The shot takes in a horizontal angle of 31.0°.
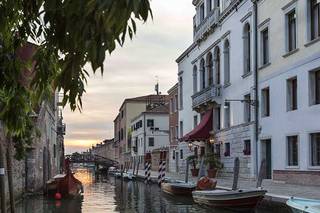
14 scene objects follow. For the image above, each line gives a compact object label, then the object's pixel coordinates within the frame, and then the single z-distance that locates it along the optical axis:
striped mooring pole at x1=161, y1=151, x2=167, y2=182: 37.97
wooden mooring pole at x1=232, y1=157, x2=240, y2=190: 21.06
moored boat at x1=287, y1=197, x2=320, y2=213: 11.90
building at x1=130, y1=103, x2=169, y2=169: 78.81
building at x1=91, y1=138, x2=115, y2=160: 129.38
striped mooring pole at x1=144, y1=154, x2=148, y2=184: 44.86
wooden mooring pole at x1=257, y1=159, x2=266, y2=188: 20.10
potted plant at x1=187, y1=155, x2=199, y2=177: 40.75
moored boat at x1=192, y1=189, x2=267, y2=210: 18.75
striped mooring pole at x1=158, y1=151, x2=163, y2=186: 38.33
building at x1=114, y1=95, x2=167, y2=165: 96.24
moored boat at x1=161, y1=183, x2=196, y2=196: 28.64
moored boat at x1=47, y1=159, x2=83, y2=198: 28.61
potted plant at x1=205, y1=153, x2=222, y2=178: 36.44
